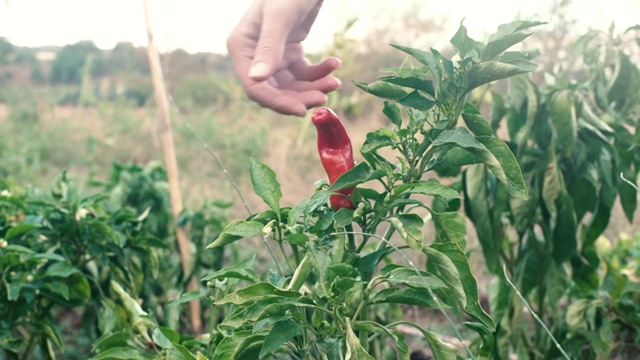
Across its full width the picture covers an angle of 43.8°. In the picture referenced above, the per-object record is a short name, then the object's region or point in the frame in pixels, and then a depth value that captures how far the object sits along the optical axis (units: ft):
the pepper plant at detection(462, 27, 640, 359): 5.54
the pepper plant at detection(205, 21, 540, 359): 3.03
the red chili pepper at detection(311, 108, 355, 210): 3.47
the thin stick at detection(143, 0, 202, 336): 7.63
